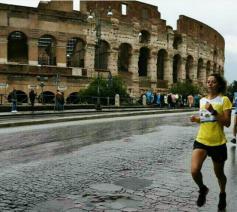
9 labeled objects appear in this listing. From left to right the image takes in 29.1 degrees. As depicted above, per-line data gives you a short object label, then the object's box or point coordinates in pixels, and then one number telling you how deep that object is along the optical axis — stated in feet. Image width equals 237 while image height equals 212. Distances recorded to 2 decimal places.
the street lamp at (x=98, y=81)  109.29
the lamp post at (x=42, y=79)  130.11
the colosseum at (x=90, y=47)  137.59
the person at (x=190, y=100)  153.79
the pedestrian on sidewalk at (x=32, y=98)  102.51
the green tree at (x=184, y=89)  167.84
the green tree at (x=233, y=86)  252.75
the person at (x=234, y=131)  39.68
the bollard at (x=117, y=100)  129.08
